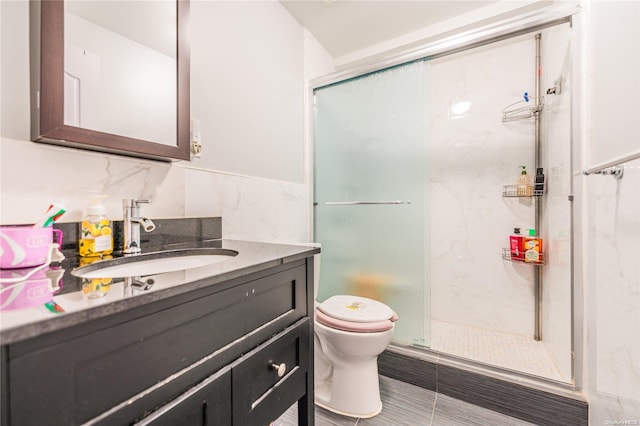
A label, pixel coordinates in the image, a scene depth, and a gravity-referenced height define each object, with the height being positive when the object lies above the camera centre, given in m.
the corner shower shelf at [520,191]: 1.77 +0.14
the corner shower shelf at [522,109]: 1.82 +0.70
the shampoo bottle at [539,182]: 1.75 +0.20
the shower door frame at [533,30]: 1.21 +0.87
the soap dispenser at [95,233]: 0.75 -0.06
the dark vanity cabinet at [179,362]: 0.34 -0.25
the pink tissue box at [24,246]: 0.54 -0.07
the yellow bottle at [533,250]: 1.75 -0.24
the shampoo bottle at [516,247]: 1.84 -0.23
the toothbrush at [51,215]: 0.62 -0.01
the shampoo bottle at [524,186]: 1.81 +0.18
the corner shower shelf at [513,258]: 1.74 -0.30
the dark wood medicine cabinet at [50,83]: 0.70 +0.33
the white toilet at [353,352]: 1.27 -0.66
